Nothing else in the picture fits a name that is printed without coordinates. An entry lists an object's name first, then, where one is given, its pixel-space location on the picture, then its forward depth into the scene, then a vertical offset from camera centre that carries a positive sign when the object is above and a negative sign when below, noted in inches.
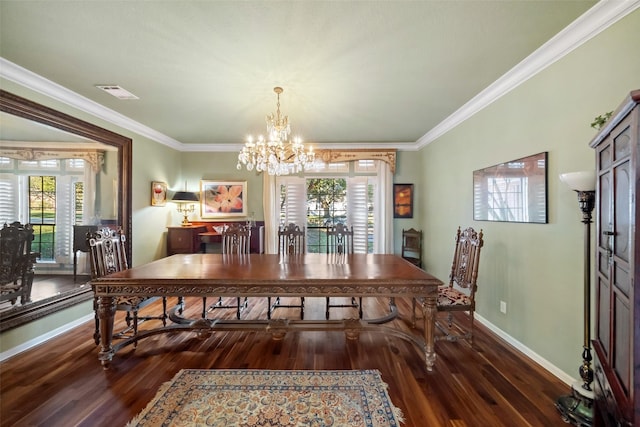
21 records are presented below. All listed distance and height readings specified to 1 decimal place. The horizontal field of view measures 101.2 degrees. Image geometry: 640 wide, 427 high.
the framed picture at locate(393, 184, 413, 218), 195.6 +11.1
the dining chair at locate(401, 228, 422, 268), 185.4 -21.8
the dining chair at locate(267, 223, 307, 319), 136.9 -14.4
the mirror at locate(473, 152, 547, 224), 88.7 +9.7
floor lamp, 62.2 -30.4
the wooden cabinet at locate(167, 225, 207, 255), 177.8 -18.4
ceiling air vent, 107.5 +51.4
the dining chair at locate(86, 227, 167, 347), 93.7 -19.6
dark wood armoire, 34.8 -8.6
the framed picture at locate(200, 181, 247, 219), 201.0 +10.8
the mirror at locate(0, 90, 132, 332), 94.8 +28.4
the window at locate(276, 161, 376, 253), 199.6 +8.7
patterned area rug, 65.1 -51.0
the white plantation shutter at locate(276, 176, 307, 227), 201.3 +9.9
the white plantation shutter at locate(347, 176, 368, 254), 199.5 +4.2
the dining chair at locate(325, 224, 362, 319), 140.2 -11.9
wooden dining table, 81.7 -22.7
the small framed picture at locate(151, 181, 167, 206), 169.6 +12.9
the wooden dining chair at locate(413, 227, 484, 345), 95.0 -25.5
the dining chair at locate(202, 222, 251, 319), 135.8 -14.6
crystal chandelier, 112.0 +27.9
